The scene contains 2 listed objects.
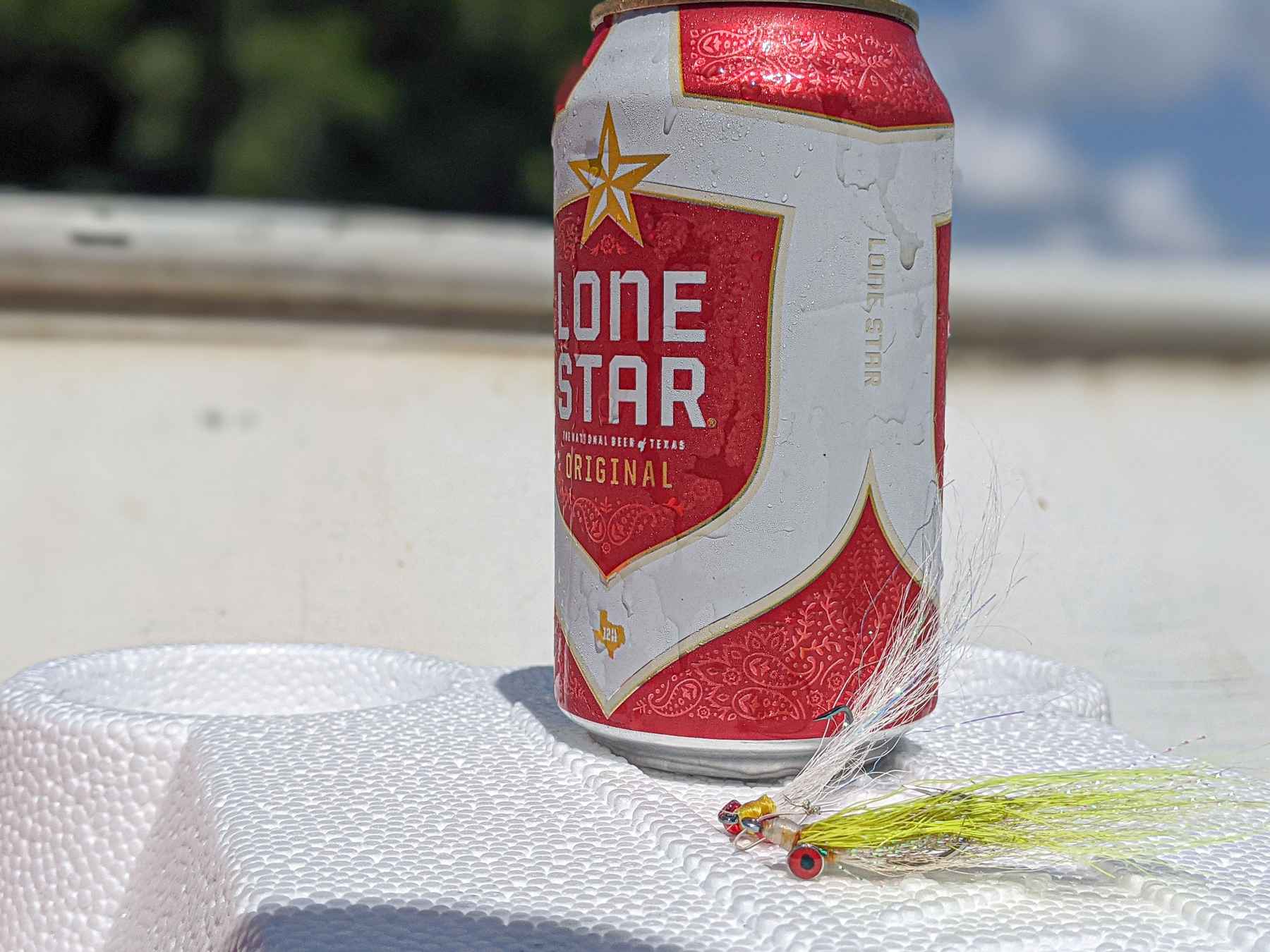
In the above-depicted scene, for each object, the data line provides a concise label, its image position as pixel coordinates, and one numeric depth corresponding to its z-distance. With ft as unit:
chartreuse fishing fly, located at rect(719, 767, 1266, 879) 0.56
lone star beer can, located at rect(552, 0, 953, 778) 0.62
